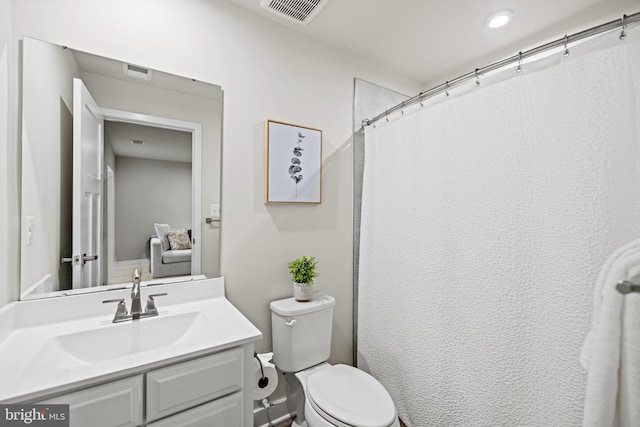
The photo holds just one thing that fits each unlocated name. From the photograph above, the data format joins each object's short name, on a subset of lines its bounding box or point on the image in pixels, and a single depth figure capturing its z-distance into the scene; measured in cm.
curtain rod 88
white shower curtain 94
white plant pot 168
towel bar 75
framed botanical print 168
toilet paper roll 141
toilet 124
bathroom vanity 81
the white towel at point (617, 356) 76
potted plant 168
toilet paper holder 141
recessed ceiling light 165
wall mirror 115
